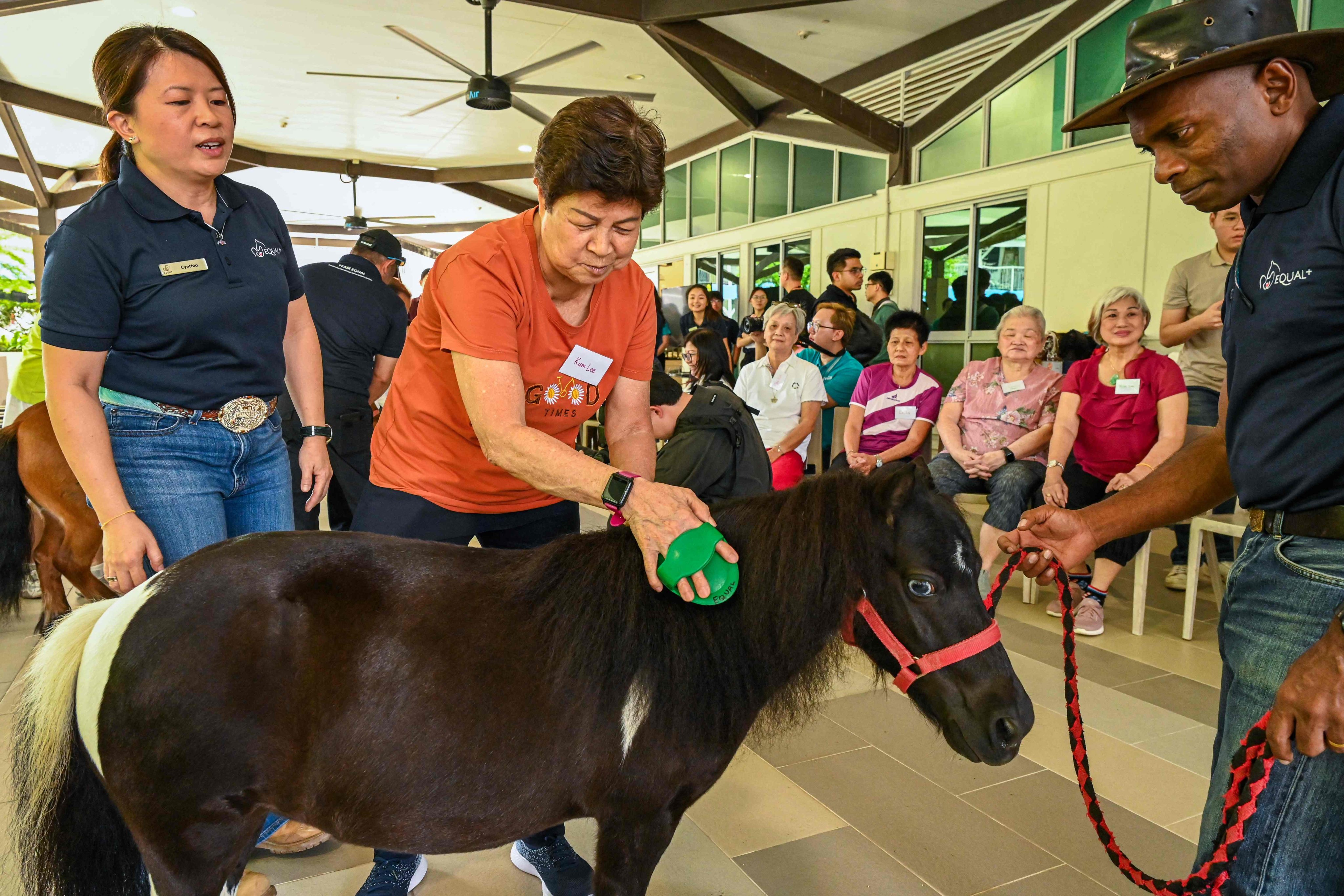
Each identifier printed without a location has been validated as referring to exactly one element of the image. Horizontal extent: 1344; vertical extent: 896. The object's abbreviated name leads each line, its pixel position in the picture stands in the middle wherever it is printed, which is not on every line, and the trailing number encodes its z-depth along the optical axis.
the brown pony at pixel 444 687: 1.19
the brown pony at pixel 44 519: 2.90
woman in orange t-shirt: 1.36
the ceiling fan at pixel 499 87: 7.38
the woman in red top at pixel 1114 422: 3.91
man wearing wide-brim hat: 1.05
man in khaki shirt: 4.13
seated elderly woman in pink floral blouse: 4.21
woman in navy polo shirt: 1.50
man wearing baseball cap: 3.68
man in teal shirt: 5.60
